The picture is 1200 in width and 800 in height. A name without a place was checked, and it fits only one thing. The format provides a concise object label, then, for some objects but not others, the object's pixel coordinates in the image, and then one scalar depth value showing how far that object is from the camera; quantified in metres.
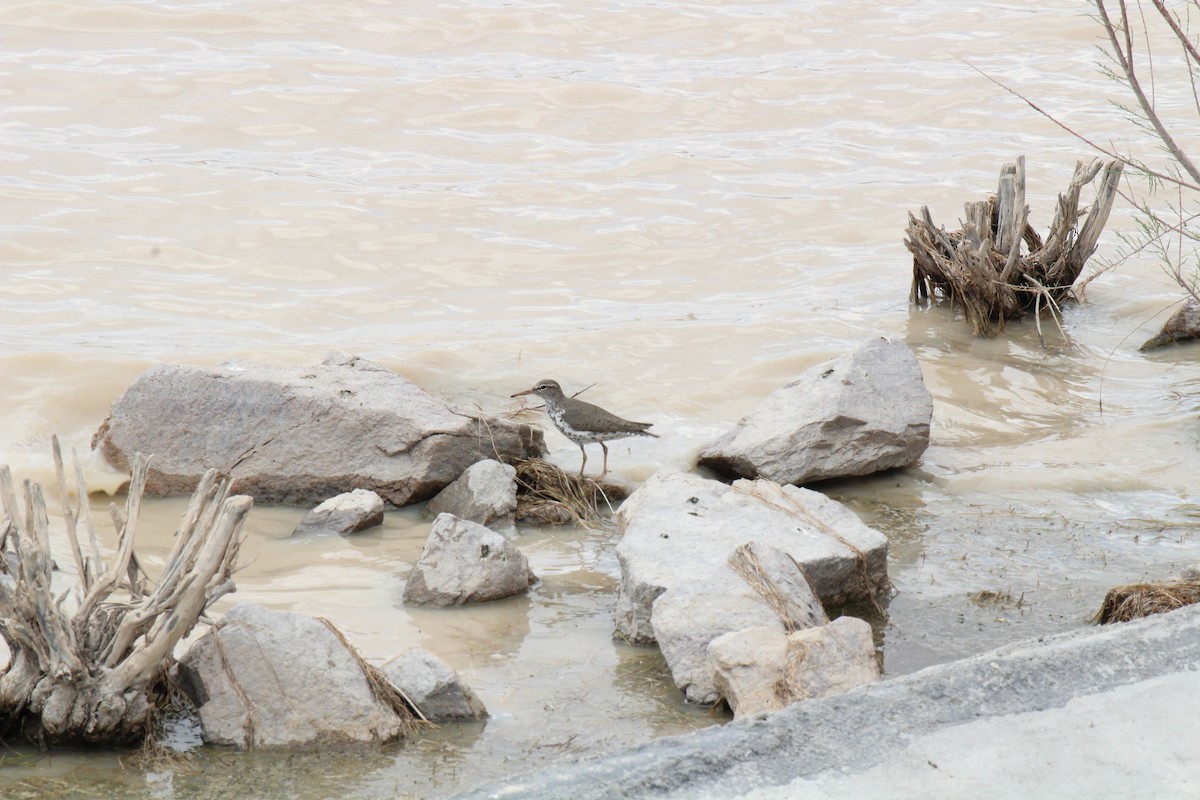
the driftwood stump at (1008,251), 18.25
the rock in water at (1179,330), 17.86
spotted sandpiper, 13.83
